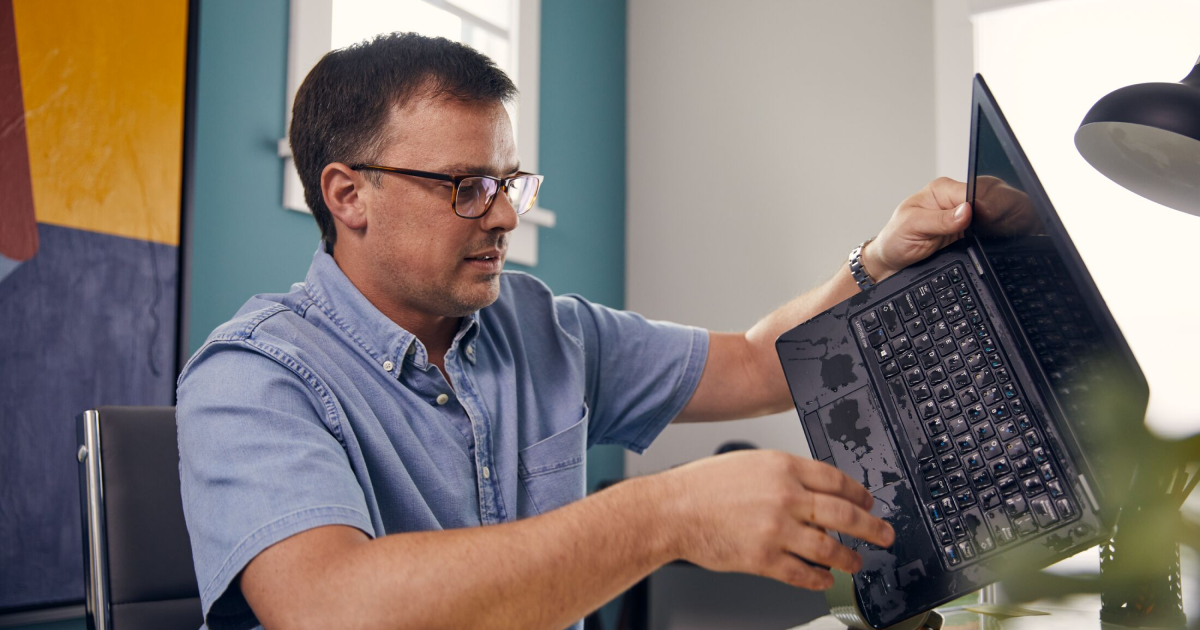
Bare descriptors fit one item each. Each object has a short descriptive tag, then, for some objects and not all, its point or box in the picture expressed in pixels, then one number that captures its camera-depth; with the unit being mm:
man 656
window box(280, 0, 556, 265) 1974
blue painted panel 1411
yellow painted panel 1463
